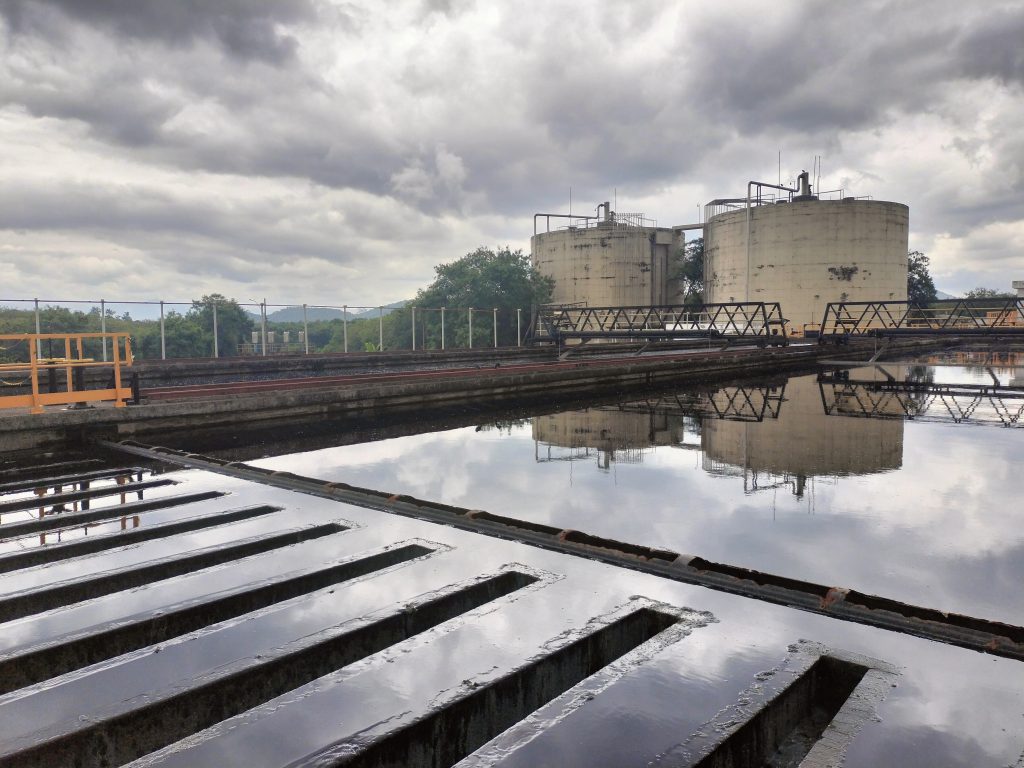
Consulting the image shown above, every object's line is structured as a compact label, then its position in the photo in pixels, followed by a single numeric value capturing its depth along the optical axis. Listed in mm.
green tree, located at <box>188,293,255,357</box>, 19781
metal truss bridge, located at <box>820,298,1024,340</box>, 19953
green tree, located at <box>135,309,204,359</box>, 21125
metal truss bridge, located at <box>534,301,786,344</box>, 24609
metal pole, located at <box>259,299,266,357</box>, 21183
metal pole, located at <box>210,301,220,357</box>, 19203
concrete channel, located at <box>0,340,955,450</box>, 8403
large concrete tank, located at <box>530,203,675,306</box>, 42781
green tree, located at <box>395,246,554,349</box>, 42709
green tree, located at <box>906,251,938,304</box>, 55778
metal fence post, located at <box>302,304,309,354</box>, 22875
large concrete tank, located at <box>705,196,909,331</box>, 34562
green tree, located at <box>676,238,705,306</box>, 47062
